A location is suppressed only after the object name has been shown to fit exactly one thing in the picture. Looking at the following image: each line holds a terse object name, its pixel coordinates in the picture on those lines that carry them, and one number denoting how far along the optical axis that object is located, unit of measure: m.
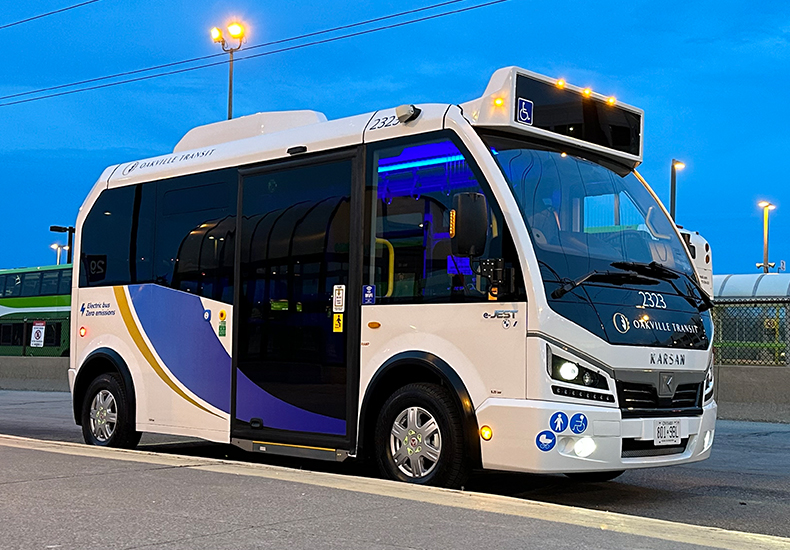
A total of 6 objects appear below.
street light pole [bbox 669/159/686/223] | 34.72
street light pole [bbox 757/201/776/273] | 45.86
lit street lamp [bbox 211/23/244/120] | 25.95
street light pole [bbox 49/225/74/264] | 32.66
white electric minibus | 7.30
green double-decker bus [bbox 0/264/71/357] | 34.56
